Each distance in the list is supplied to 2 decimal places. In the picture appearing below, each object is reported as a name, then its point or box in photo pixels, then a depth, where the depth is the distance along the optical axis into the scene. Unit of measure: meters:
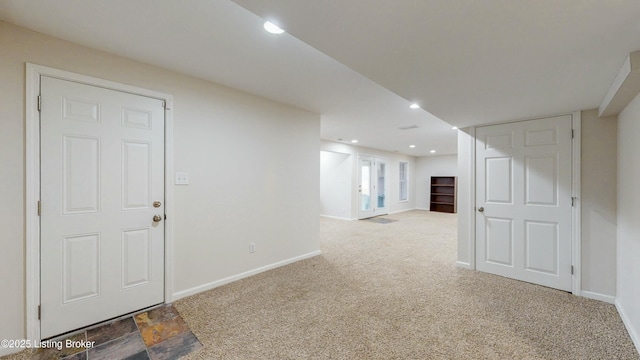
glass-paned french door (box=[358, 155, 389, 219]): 7.88
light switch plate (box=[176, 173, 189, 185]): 2.60
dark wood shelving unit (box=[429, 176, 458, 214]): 9.65
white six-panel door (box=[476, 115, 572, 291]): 2.88
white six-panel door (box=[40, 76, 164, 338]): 1.97
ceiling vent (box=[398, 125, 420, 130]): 4.93
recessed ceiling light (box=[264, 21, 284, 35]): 1.73
